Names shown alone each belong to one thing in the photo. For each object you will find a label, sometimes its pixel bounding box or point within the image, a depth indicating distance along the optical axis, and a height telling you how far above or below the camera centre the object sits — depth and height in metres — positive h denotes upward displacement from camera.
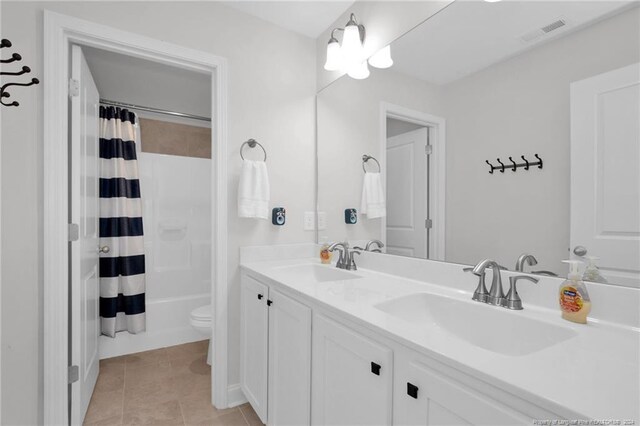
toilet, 2.29 -0.81
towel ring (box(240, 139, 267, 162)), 1.93 +0.42
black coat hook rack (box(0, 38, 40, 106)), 0.89 +0.46
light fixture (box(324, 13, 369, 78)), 1.75 +0.92
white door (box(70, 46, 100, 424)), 1.56 -0.12
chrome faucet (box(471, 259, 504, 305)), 1.05 -0.23
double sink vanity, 0.58 -0.34
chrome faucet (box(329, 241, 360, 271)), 1.76 -0.26
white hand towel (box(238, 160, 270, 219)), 1.83 +0.12
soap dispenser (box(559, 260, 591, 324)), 0.87 -0.24
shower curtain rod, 2.58 +0.90
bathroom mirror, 0.89 +0.28
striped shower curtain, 2.51 -0.13
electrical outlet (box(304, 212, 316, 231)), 2.17 -0.06
